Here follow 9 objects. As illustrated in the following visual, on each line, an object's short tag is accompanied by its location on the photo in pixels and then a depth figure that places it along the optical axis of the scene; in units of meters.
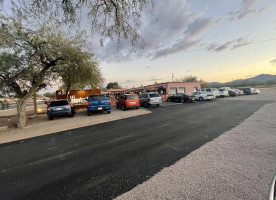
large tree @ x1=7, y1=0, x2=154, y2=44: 3.28
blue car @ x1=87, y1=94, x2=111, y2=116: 10.45
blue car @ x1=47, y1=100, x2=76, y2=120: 9.55
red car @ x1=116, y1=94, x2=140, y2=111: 13.19
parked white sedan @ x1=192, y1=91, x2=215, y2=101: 18.90
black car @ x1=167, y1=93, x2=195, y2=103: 18.20
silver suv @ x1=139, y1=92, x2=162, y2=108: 14.74
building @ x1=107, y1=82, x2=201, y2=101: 31.71
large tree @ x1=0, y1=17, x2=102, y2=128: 6.98
